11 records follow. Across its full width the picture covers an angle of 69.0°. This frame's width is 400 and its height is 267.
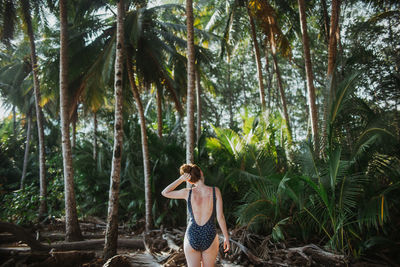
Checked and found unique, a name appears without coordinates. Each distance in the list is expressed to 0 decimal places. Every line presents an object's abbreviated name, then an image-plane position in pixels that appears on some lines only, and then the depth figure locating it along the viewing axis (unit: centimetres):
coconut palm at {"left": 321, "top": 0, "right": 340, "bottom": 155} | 823
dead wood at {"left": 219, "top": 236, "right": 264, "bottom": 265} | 584
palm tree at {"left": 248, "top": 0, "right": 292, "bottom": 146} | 1081
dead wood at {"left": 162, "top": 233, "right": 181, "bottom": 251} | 741
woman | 329
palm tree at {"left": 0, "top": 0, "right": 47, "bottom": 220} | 1174
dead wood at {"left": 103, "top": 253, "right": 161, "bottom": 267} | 541
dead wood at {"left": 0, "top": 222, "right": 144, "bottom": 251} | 548
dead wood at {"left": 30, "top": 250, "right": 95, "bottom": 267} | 538
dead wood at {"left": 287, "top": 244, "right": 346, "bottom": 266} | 512
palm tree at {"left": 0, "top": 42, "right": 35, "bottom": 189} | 1900
